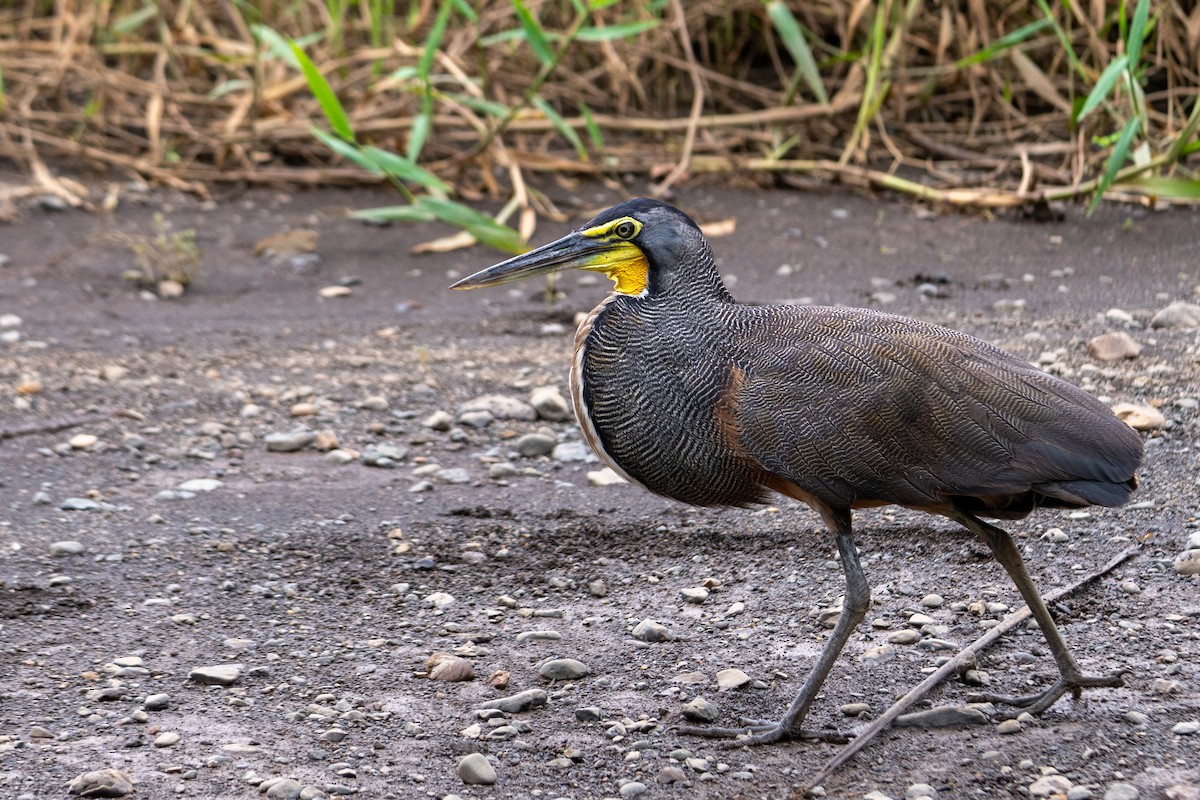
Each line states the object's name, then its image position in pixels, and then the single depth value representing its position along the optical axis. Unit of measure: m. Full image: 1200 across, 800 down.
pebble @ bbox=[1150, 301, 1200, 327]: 10.73
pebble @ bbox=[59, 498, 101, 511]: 8.84
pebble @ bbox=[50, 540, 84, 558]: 8.13
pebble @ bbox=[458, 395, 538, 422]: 10.34
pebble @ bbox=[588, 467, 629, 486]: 9.22
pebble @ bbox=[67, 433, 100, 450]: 9.86
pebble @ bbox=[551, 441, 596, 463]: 9.66
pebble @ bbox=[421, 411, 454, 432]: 10.22
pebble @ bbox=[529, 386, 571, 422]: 10.30
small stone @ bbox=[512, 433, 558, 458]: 9.76
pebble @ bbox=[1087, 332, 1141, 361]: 10.09
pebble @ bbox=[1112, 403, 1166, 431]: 8.93
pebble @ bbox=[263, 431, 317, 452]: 9.91
